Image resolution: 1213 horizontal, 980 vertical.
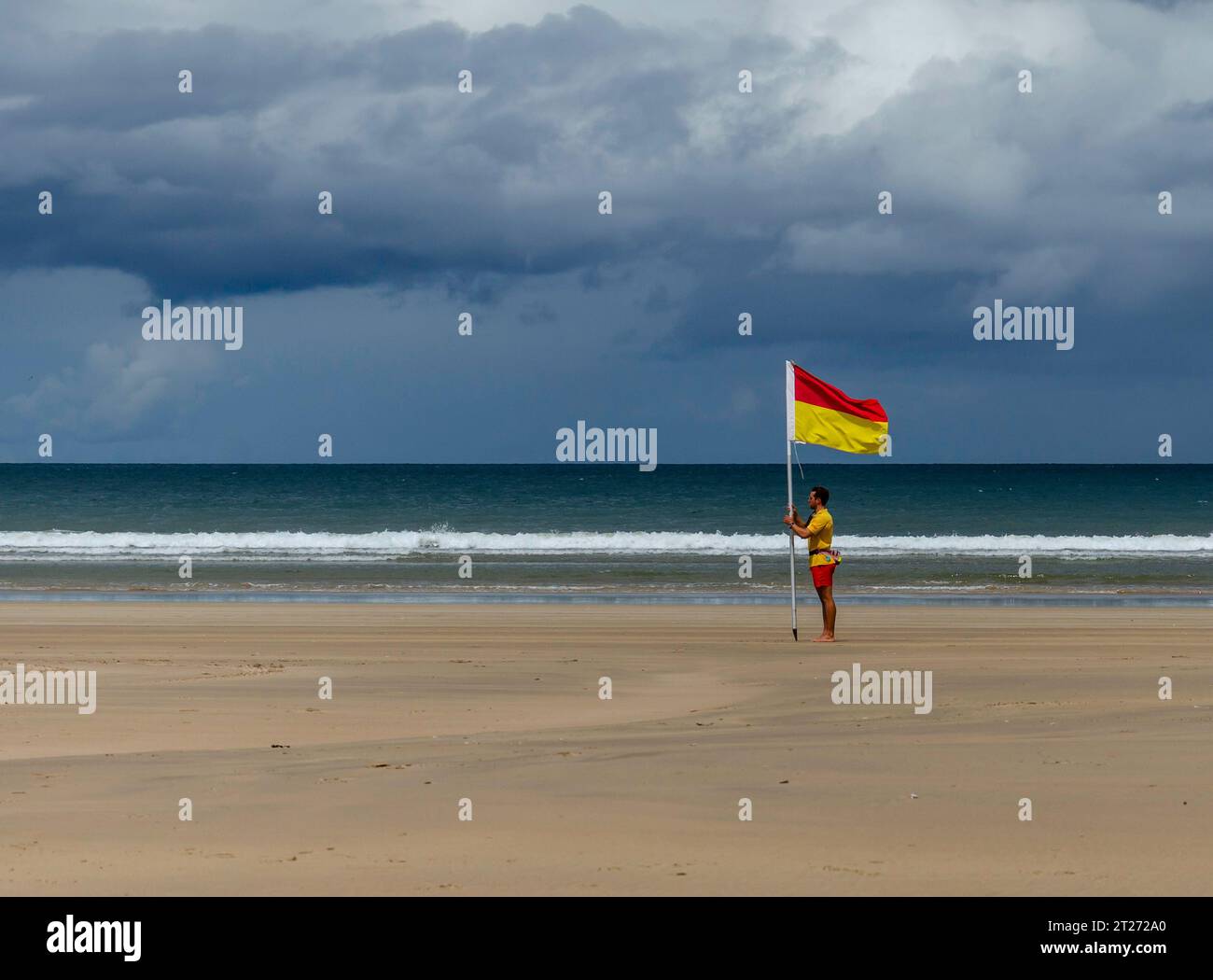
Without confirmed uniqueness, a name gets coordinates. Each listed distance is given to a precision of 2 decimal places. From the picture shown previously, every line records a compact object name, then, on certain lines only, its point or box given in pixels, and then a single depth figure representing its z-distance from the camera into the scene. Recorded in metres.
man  14.76
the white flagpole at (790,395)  15.16
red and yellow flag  15.20
